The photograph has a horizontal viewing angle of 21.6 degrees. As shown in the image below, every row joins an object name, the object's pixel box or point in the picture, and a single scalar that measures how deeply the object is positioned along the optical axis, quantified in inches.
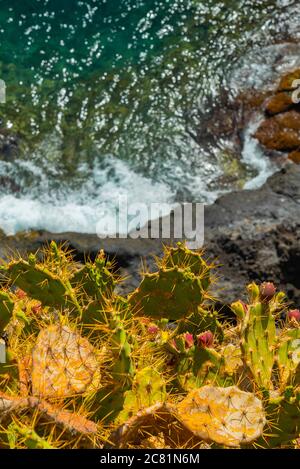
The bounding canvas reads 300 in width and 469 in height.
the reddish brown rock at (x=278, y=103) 303.8
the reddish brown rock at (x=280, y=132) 293.7
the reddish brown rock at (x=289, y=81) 311.1
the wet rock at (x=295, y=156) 287.0
